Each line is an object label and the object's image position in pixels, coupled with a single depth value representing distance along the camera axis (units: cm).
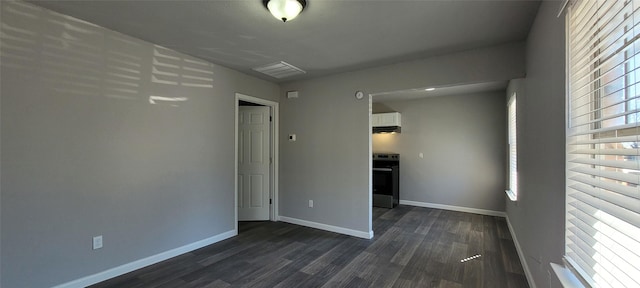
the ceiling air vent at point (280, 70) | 345
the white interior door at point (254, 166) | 447
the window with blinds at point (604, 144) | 92
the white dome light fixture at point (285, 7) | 189
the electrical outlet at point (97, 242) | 239
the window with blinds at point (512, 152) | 372
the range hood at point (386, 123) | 555
